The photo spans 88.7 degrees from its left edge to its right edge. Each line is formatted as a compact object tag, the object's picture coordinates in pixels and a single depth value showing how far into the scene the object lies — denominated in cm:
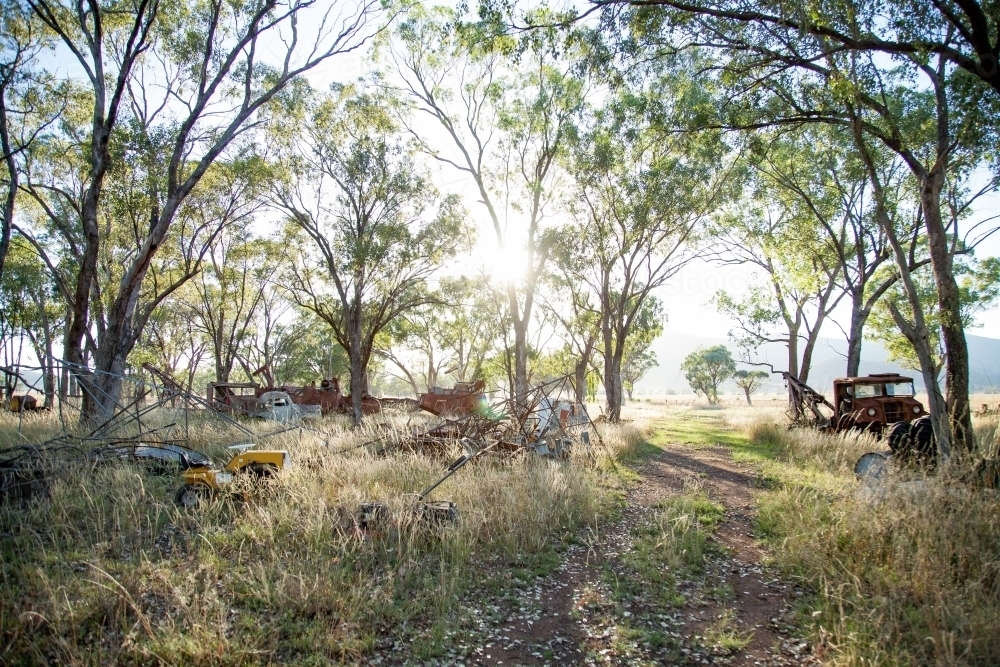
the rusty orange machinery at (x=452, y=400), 2222
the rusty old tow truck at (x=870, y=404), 1356
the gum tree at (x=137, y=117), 1273
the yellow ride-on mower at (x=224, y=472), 670
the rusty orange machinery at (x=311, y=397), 2312
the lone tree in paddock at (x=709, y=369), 6331
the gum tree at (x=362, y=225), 2020
